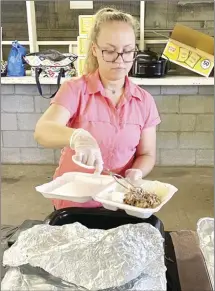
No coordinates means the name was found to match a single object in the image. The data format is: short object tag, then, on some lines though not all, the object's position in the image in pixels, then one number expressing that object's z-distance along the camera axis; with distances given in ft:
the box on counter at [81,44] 9.71
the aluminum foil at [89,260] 2.18
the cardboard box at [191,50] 9.61
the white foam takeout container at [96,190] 3.10
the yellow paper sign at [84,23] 9.78
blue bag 9.92
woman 3.71
